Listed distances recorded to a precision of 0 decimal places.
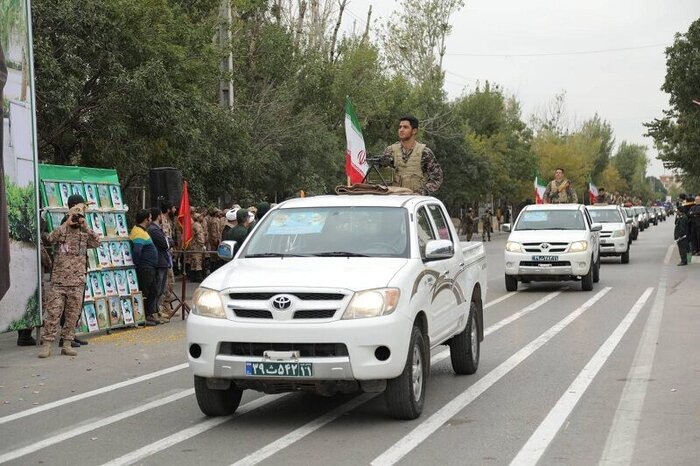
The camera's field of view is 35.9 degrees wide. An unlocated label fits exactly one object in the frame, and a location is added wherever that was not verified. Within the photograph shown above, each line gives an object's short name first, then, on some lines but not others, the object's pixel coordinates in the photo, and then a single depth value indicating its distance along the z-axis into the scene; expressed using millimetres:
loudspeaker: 18547
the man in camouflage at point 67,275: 12820
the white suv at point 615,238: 30891
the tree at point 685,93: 41188
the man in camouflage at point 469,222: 51062
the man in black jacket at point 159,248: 16531
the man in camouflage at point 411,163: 12297
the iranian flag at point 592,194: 61747
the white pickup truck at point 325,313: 7629
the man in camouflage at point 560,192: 26188
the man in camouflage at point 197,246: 24953
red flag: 17797
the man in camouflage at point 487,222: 54322
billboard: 13156
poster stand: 14452
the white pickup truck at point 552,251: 21109
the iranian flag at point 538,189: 43275
